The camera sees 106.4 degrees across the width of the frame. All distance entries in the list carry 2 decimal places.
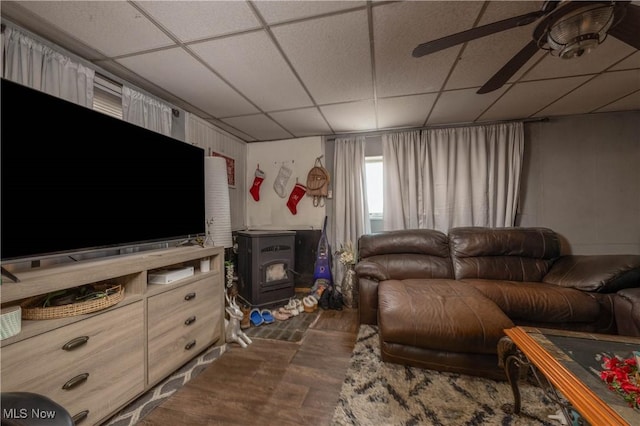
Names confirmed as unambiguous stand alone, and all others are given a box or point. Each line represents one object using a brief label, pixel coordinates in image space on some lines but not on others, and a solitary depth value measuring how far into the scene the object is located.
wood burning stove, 2.79
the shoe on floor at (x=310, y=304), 2.79
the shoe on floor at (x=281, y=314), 2.58
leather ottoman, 1.49
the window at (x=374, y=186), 3.39
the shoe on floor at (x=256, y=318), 2.46
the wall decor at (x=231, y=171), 3.20
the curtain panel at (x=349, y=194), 3.26
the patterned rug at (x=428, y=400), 1.29
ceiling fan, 0.98
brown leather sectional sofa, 1.55
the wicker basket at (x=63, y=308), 1.08
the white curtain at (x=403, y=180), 3.12
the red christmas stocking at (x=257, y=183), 3.56
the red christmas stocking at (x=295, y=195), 3.46
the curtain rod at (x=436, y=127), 2.83
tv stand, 0.99
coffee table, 0.80
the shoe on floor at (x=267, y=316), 2.50
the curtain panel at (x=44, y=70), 1.35
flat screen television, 1.08
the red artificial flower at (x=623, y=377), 0.84
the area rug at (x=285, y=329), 2.22
